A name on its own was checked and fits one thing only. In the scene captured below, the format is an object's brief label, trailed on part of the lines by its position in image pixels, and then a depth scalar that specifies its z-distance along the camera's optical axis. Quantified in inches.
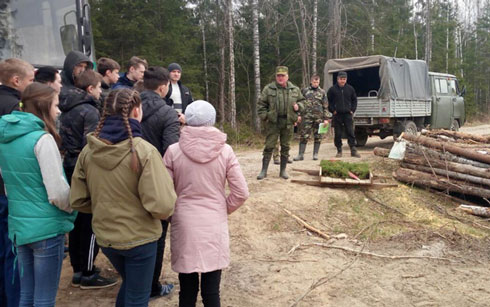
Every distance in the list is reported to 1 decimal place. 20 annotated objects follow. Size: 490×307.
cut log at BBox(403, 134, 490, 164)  304.7
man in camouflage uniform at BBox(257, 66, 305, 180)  277.0
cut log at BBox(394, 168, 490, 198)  287.9
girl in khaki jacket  96.0
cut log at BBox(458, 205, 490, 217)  263.6
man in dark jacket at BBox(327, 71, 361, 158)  389.1
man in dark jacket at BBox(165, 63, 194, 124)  205.8
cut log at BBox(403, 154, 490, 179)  290.8
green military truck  448.8
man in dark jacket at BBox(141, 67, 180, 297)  143.9
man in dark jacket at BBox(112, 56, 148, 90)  195.8
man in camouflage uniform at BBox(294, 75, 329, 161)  390.3
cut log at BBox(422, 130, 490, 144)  391.2
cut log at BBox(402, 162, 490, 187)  288.8
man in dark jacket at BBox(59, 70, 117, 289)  140.9
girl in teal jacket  104.3
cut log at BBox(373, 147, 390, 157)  368.0
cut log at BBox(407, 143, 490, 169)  307.9
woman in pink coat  111.0
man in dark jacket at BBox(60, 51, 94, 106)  160.7
